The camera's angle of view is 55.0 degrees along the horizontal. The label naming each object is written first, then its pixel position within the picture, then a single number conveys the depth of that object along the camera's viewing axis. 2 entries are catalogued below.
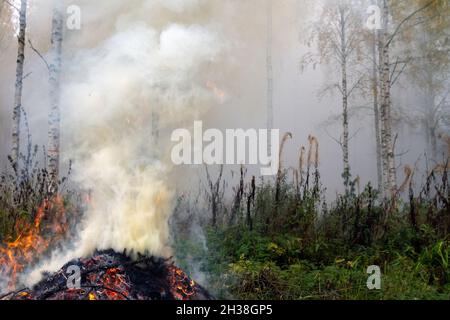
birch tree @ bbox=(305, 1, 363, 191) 13.54
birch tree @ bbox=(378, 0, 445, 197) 9.66
